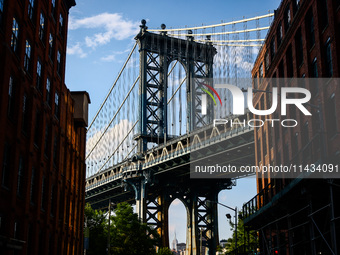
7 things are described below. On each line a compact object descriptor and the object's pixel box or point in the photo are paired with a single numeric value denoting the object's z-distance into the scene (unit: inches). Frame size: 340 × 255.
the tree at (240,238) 2387.4
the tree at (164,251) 3285.9
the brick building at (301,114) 1087.1
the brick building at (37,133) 991.6
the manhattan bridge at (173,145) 3405.5
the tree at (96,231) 2164.1
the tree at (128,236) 2298.7
